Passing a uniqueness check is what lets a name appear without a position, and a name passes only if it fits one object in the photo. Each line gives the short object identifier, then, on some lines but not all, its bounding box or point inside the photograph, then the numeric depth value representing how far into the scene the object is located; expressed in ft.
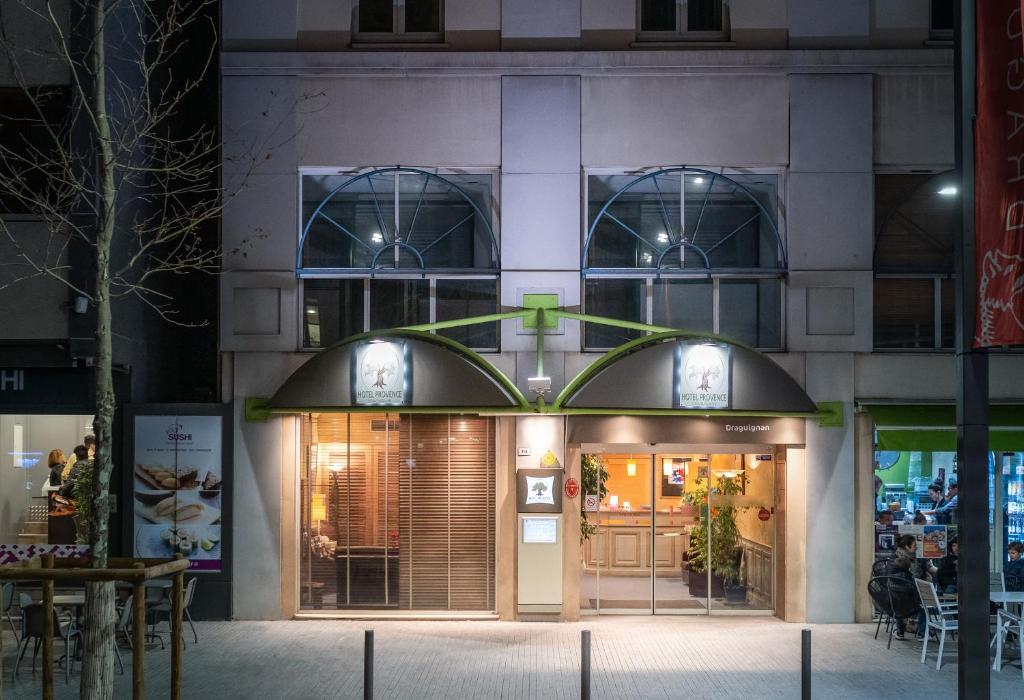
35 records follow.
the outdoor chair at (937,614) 38.99
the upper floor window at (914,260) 48.83
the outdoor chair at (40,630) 36.58
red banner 25.55
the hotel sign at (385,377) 43.83
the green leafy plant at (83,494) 45.19
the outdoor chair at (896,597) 42.19
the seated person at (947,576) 44.39
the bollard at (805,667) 31.45
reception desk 49.49
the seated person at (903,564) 43.45
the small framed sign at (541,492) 47.19
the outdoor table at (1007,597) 38.81
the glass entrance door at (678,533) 49.21
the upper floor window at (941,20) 49.01
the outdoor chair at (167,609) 41.16
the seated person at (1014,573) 48.11
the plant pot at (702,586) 49.21
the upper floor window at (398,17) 50.24
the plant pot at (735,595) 49.16
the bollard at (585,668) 31.07
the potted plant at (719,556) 49.21
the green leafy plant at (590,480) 49.14
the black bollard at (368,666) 31.91
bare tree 44.24
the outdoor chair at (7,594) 39.58
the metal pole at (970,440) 27.45
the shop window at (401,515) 48.52
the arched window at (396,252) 49.14
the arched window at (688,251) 49.14
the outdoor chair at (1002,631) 38.56
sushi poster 47.09
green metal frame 43.21
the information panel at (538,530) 47.06
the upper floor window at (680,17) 50.01
